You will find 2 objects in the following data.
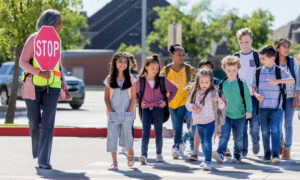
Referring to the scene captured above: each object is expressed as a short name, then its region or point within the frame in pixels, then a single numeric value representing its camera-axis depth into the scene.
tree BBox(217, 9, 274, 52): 60.12
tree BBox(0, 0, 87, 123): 15.82
